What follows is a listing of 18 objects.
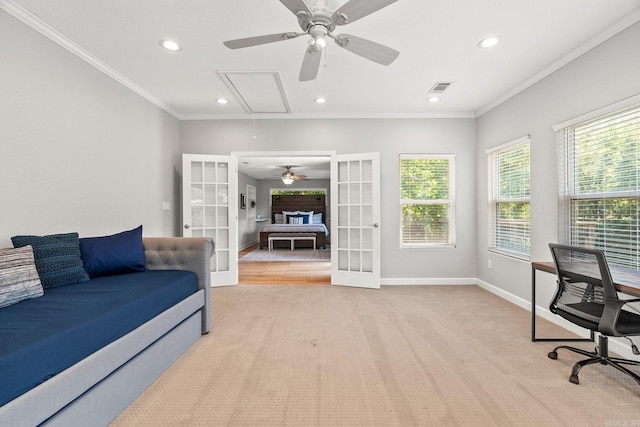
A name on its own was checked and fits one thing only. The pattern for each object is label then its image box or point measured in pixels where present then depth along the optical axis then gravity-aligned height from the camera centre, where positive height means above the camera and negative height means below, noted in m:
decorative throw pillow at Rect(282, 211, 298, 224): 10.02 -0.01
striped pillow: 1.67 -0.36
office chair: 1.79 -0.61
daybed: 1.21 -0.72
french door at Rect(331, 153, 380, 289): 4.27 -0.08
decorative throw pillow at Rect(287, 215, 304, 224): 9.76 -0.18
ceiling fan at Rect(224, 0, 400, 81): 1.64 +1.15
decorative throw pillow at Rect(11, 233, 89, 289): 2.02 -0.31
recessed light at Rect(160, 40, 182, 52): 2.57 +1.52
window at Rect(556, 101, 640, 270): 2.25 +0.25
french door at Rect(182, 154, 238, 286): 4.32 +0.12
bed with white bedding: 10.09 +0.24
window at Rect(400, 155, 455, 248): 4.50 +0.19
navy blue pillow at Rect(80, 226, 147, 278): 2.37 -0.32
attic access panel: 3.19 +1.52
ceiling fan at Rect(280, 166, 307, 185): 8.45 +1.15
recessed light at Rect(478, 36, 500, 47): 2.51 +1.50
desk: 1.76 -0.44
